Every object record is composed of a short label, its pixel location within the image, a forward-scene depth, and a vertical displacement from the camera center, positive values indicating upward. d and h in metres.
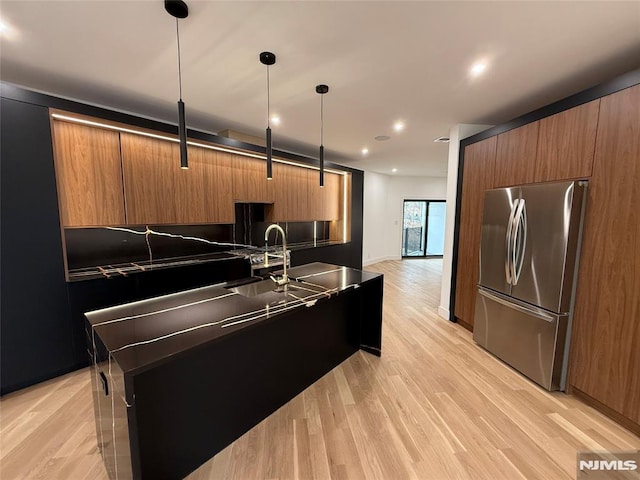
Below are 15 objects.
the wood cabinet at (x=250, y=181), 3.77 +0.50
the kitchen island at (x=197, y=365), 1.23 -0.92
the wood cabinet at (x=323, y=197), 4.97 +0.35
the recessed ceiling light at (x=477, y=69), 2.08 +1.20
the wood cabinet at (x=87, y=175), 2.38 +0.37
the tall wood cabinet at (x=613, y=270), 1.80 -0.39
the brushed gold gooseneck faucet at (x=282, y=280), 2.28 -0.58
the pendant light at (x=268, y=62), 1.97 +1.18
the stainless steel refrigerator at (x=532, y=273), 2.12 -0.51
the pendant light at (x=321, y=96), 2.46 +1.19
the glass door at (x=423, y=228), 8.66 -0.42
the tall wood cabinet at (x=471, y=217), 3.02 -0.01
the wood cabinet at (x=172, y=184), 2.83 +0.36
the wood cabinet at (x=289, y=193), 4.37 +0.38
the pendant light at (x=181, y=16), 1.49 +1.18
